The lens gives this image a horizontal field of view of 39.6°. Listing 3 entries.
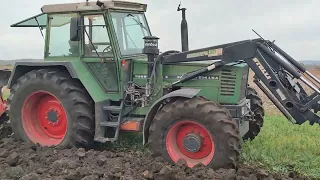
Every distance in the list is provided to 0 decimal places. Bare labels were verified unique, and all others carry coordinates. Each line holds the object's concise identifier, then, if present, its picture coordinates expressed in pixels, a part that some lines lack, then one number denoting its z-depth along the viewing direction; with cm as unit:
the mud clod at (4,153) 725
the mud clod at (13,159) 680
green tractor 655
